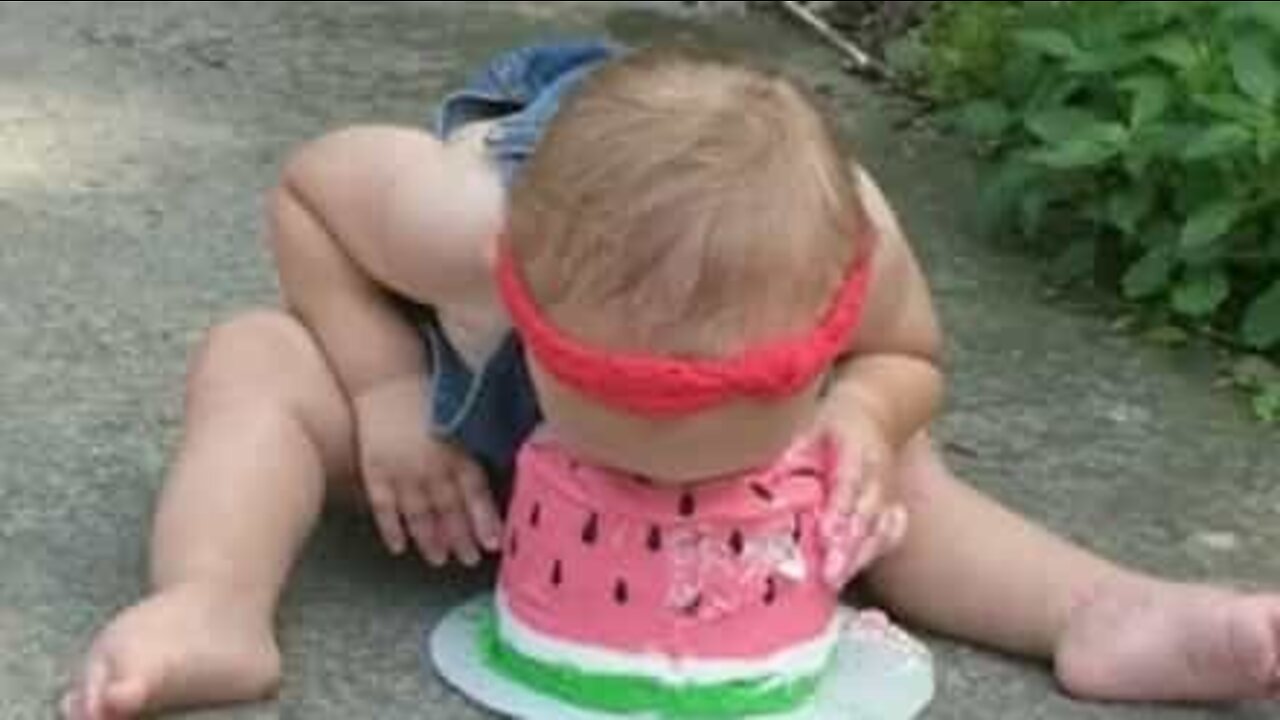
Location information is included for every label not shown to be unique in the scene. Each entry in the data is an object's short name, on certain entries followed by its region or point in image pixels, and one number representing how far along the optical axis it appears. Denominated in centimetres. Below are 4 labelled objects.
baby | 195
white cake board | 208
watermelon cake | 205
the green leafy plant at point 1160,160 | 281
